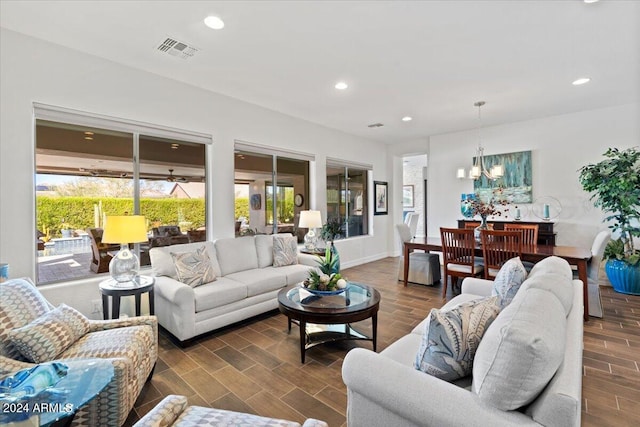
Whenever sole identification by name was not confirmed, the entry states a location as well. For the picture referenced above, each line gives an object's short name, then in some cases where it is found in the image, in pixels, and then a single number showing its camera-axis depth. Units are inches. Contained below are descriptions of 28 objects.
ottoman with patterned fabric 45.4
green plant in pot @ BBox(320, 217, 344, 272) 208.5
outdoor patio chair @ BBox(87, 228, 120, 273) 129.9
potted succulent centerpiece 113.0
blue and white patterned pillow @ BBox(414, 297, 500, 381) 52.6
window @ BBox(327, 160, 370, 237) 247.4
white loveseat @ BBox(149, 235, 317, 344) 111.3
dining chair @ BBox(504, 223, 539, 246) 168.1
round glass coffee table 96.4
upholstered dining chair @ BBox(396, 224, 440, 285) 187.9
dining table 128.3
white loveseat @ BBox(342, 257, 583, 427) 39.1
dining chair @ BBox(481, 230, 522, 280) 140.8
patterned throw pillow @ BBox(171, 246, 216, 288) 123.9
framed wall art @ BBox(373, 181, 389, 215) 284.5
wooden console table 194.2
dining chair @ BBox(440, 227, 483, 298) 153.6
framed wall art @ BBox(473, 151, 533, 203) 215.3
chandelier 178.5
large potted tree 162.4
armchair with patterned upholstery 63.3
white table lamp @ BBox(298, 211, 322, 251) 178.6
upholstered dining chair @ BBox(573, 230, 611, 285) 134.6
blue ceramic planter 163.6
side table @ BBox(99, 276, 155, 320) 102.8
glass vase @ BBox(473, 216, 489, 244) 167.0
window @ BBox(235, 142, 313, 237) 183.3
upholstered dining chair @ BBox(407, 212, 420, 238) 285.9
